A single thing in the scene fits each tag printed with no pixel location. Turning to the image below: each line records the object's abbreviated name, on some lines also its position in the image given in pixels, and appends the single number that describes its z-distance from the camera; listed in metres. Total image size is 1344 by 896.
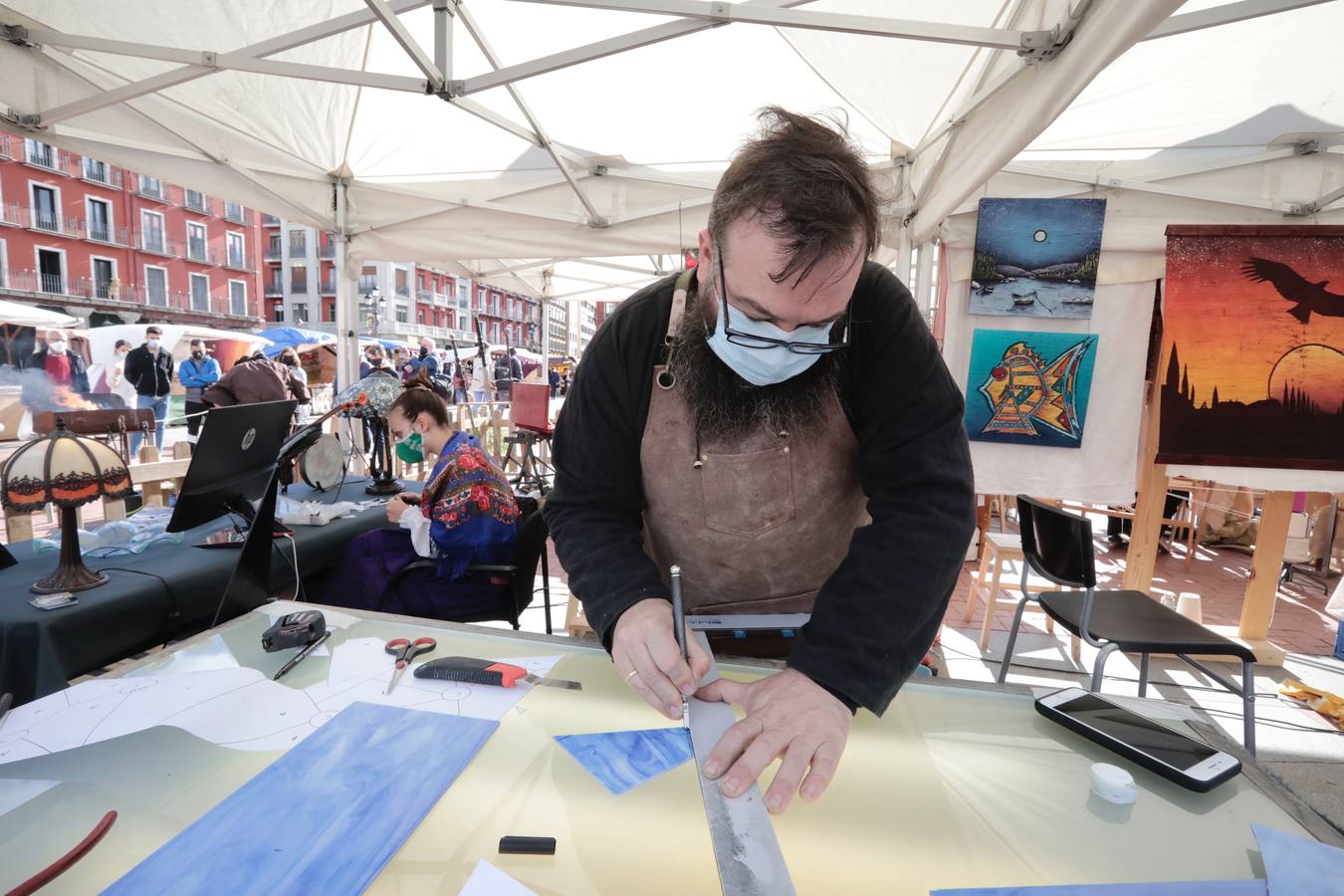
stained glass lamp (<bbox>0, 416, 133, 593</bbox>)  1.60
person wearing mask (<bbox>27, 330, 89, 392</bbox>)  9.55
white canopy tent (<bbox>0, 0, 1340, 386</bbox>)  2.40
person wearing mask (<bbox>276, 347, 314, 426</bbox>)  7.44
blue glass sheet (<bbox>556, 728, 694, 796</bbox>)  0.92
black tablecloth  1.60
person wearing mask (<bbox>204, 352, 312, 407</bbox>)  5.66
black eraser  0.77
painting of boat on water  3.27
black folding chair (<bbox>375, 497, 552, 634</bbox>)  2.84
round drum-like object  3.04
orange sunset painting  3.00
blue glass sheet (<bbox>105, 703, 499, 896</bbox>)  0.71
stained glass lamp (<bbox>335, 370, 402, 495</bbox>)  3.36
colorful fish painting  3.40
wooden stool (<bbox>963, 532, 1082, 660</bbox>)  3.66
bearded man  0.96
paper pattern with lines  0.97
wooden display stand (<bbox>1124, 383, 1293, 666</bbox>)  3.51
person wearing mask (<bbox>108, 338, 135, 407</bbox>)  9.70
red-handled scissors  1.22
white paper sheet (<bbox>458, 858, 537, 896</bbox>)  0.71
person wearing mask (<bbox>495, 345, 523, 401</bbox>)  13.30
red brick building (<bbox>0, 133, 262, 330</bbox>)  22.19
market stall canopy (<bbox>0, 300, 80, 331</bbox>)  9.69
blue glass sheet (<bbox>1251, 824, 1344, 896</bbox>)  0.74
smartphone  0.94
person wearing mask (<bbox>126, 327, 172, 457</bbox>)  8.70
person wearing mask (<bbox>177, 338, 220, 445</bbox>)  9.59
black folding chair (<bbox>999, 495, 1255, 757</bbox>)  2.19
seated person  2.82
